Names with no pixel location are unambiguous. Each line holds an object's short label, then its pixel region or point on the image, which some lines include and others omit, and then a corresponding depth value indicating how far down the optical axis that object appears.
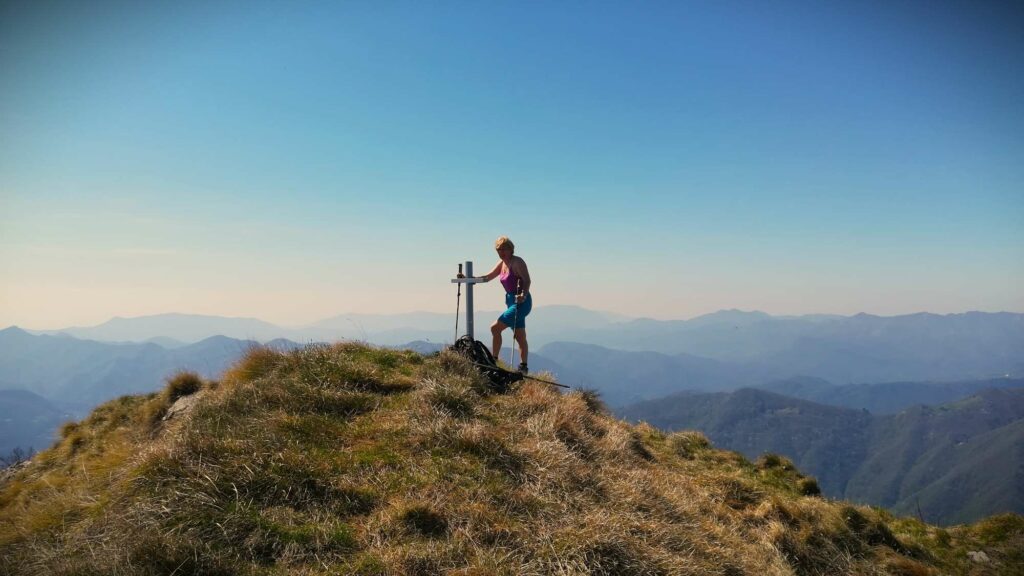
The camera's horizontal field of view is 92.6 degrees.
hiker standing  11.64
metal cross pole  12.23
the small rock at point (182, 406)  9.50
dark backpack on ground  10.56
